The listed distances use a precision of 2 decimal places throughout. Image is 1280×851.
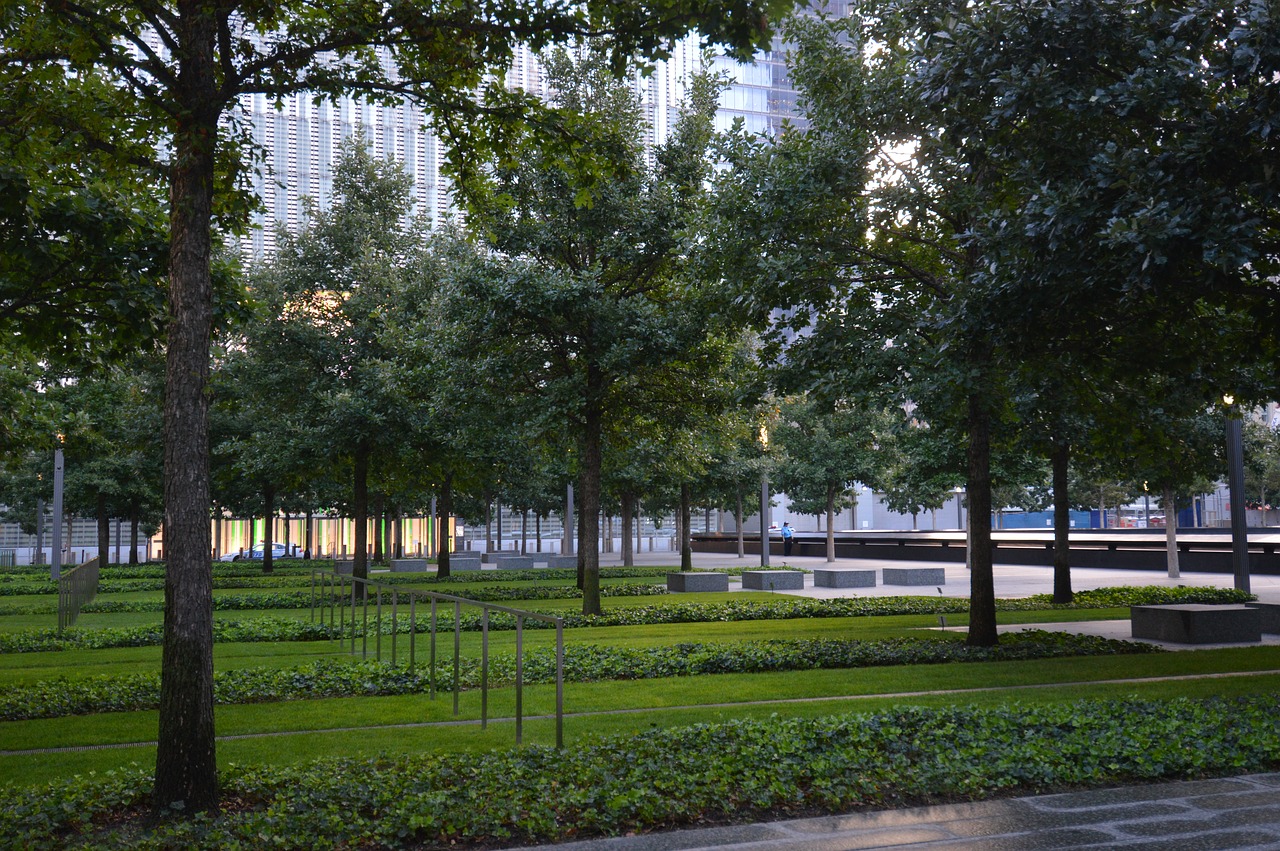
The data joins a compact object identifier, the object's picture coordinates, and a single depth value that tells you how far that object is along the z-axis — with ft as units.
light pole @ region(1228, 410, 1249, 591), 64.75
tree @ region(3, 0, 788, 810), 20.94
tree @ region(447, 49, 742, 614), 57.62
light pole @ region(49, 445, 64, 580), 86.63
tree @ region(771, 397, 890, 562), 128.19
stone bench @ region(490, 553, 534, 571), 134.72
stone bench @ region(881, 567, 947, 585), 92.53
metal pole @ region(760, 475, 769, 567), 112.44
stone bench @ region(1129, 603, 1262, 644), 48.49
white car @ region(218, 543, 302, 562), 209.52
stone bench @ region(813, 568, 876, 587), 90.07
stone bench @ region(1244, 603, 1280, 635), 51.62
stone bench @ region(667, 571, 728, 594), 86.89
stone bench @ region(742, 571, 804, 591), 89.51
